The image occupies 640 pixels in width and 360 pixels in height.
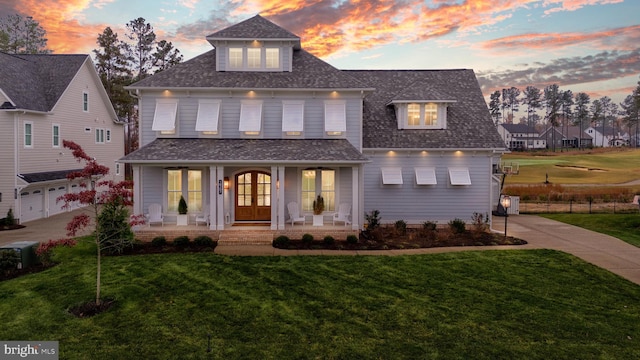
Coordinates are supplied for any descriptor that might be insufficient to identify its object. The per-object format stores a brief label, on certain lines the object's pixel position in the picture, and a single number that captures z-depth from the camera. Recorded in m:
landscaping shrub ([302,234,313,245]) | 15.42
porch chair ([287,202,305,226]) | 16.84
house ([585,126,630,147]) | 97.75
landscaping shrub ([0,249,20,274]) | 11.68
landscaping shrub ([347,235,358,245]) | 15.49
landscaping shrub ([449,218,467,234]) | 17.69
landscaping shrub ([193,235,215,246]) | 14.99
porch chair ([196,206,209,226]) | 16.43
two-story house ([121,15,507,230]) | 16.42
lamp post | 16.23
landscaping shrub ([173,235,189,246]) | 14.90
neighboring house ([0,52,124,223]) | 20.30
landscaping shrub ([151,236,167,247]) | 14.87
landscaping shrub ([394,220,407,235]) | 17.50
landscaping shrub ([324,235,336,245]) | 15.29
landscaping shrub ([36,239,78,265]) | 9.06
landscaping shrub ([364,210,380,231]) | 17.66
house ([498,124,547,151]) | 91.85
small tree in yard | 8.64
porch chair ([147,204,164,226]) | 16.38
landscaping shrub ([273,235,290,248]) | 15.02
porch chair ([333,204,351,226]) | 16.97
